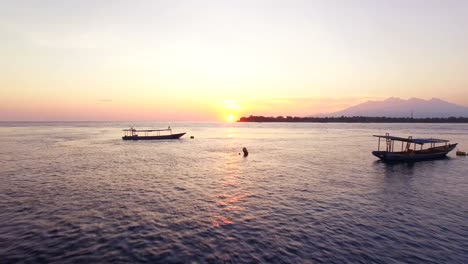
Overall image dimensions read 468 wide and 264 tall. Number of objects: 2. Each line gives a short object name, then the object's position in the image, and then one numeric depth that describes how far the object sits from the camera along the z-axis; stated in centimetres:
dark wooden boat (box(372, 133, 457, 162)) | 4716
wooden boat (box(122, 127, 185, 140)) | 9469
